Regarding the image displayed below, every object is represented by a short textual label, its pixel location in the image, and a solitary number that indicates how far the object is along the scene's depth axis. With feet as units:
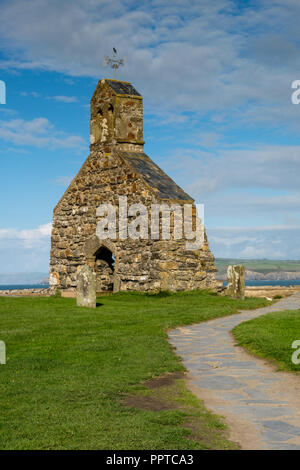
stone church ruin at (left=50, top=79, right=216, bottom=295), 73.31
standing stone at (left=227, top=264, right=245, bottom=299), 70.90
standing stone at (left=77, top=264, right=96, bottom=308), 60.18
